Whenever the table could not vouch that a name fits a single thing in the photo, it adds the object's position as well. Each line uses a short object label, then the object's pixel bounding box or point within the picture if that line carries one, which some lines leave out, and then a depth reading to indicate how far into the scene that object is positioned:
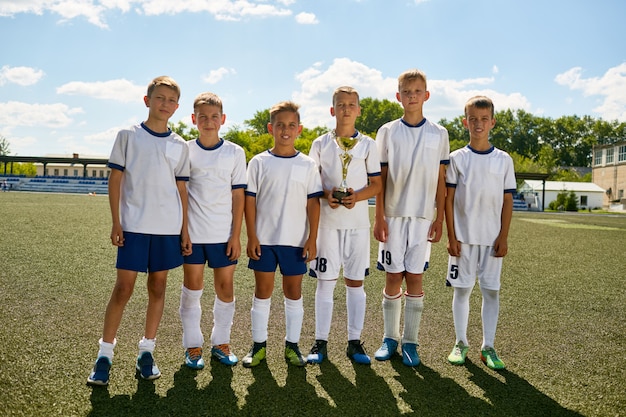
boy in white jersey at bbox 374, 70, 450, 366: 4.12
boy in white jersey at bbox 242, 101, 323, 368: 3.88
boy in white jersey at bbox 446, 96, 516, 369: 4.15
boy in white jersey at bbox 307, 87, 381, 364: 4.04
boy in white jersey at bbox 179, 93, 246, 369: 3.78
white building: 58.22
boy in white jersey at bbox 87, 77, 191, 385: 3.49
